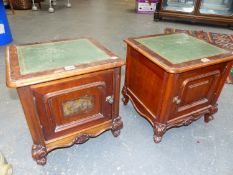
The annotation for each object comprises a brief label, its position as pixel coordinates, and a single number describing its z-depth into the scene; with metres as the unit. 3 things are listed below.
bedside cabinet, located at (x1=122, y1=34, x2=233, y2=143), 1.09
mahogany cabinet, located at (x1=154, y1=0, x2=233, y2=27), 3.60
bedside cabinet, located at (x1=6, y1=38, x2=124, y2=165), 0.90
